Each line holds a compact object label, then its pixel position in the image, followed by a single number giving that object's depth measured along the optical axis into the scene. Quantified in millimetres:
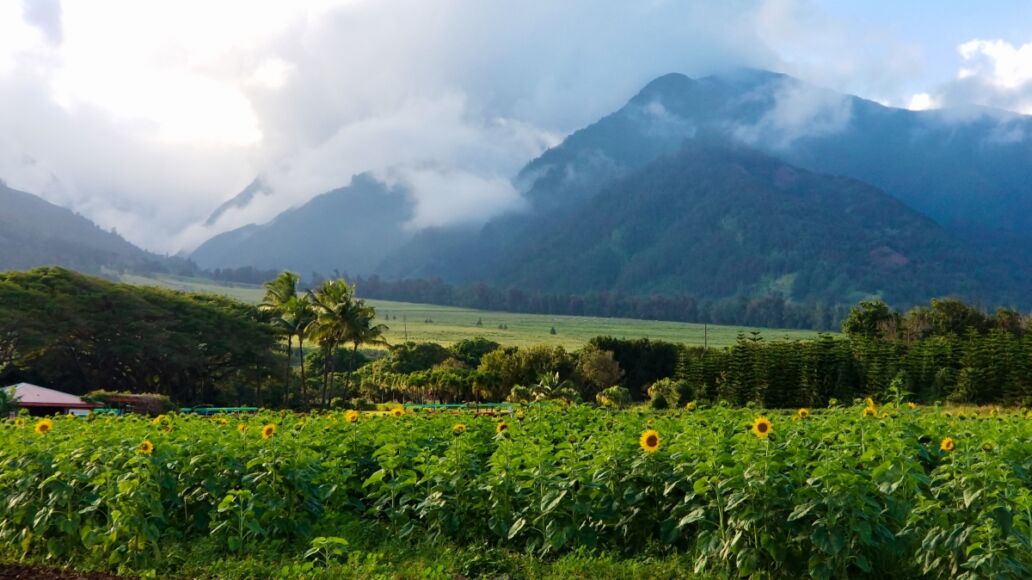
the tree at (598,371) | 63656
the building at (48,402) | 40388
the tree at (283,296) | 59438
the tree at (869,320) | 63406
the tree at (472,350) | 82312
